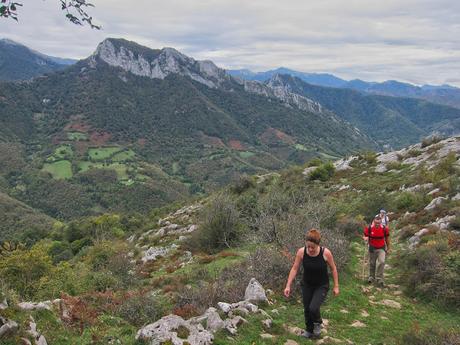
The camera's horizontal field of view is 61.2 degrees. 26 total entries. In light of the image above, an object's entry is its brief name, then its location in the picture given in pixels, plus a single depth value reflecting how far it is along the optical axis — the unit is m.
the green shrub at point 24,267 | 16.52
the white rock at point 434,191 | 22.83
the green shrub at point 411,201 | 22.15
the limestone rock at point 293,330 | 8.72
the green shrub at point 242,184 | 46.66
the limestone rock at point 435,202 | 20.09
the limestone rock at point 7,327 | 6.77
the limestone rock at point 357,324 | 9.75
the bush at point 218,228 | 24.20
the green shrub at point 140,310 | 9.82
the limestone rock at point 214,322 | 8.25
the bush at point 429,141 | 44.09
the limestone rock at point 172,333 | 7.45
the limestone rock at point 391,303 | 11.45
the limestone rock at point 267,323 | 8.82
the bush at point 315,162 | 50.51
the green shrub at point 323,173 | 42.12
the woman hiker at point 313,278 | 7.95
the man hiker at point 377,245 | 13.29
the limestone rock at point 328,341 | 8.40
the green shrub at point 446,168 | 27.55
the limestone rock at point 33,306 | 8.68
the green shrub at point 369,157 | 44.61
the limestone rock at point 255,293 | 10.20
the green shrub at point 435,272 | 11.64
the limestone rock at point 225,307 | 9.12
